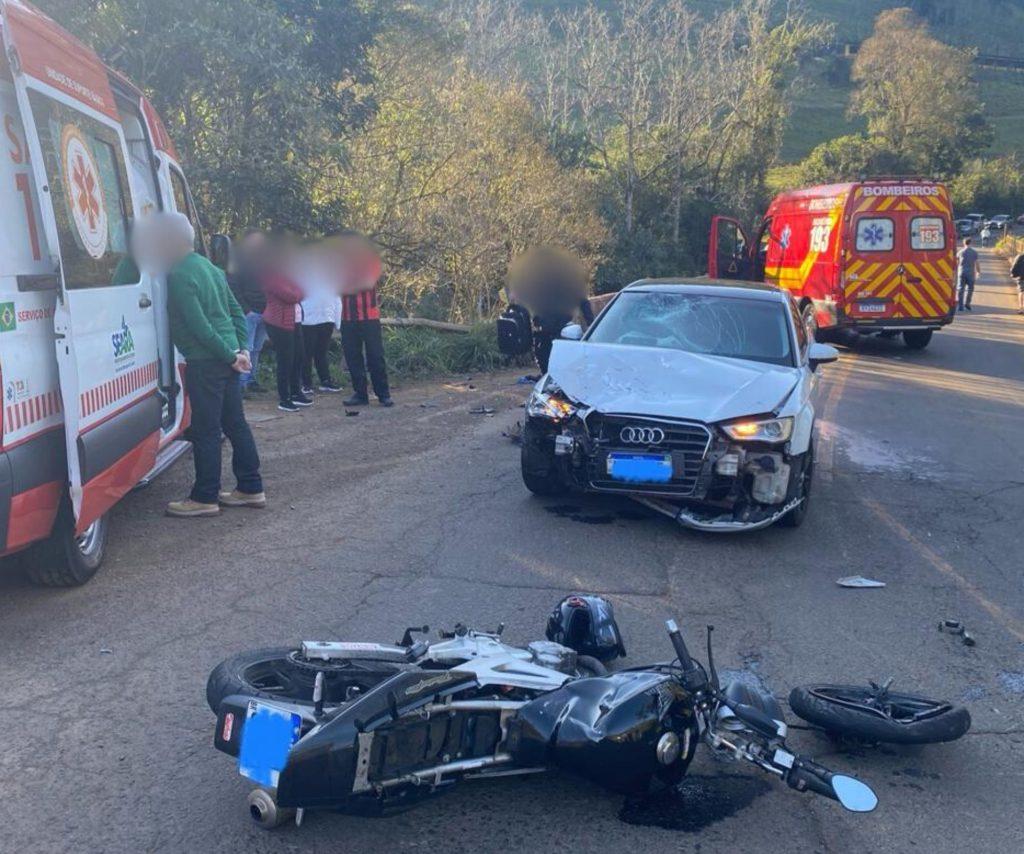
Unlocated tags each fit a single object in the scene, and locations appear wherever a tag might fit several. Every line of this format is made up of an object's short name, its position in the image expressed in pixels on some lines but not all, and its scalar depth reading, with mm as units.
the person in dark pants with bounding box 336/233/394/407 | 10531
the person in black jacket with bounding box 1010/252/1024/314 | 22469
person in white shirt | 10883
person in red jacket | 10242
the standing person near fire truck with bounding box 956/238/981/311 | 23562
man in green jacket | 6227
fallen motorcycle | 2906
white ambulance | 4332
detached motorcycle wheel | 3738
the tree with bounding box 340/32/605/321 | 16062
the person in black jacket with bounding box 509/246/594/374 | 11500
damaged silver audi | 6230
